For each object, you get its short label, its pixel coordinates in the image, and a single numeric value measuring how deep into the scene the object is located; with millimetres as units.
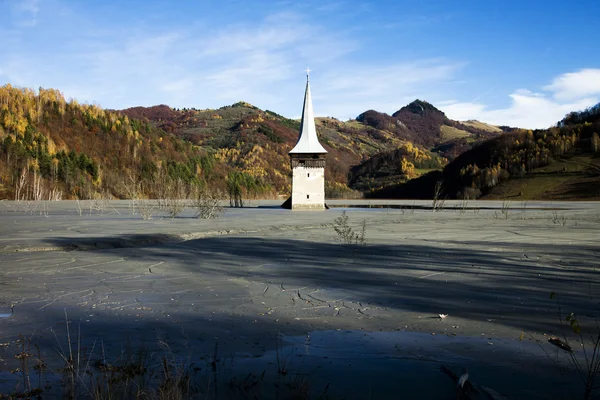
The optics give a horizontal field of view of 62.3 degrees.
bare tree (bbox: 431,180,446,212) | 33656
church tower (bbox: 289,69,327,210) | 44375
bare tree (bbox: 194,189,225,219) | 23781
